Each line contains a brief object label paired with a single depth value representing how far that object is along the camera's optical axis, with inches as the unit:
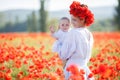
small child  302.0
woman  248.6
